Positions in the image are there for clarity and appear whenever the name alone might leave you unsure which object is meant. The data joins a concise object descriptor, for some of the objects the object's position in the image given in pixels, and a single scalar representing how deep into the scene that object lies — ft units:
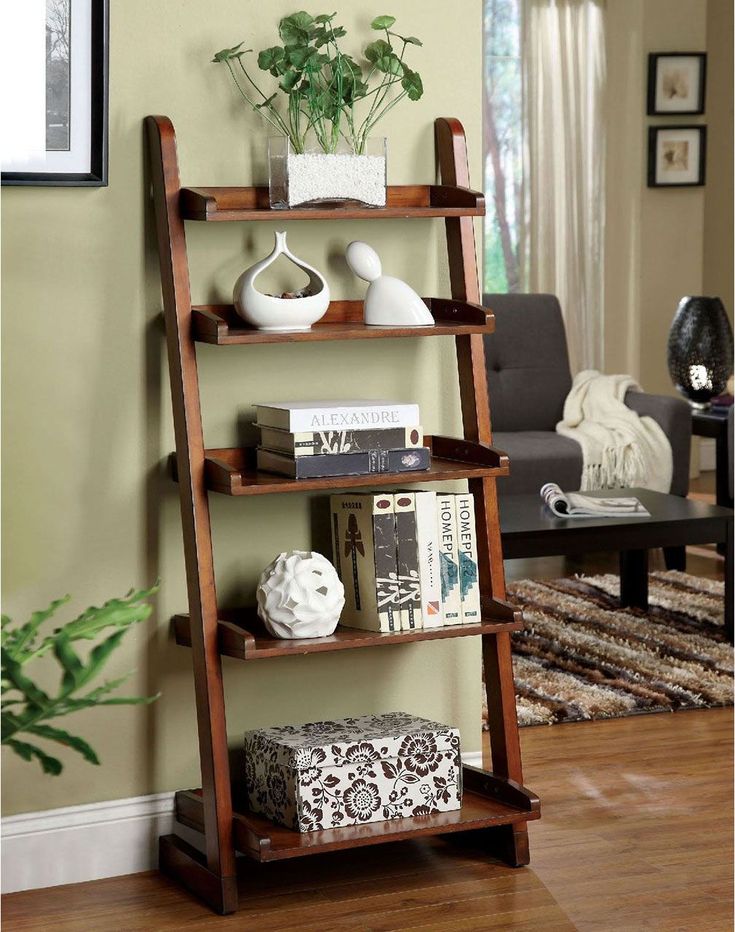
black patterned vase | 21.01
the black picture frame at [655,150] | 25.13
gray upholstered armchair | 18.35
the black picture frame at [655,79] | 24.91
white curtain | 24.32
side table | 18.32
